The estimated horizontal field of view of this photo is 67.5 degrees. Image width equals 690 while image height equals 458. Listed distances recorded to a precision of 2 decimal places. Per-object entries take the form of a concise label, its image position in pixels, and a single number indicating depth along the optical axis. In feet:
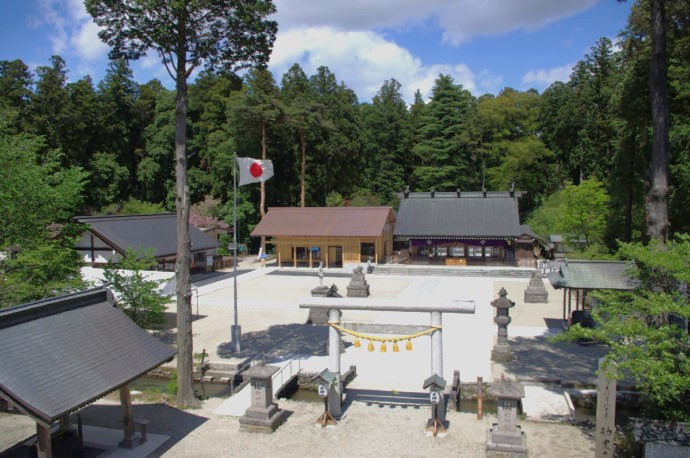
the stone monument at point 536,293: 80.69
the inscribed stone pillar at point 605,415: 31.50
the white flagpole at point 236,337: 55.83
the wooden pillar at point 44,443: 27.99
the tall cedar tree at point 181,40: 43.27
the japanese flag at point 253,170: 58.13
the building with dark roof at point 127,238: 87.25
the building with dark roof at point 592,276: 56.08
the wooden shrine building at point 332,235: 117.50
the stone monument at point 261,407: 37.47
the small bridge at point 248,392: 41.50
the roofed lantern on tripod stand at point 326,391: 38.73
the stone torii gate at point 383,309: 39.34
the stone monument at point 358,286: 84.41
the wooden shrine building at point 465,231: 116.98
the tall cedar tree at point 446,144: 162.81
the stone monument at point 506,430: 33.06
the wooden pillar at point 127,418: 34.24
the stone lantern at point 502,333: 51.85
